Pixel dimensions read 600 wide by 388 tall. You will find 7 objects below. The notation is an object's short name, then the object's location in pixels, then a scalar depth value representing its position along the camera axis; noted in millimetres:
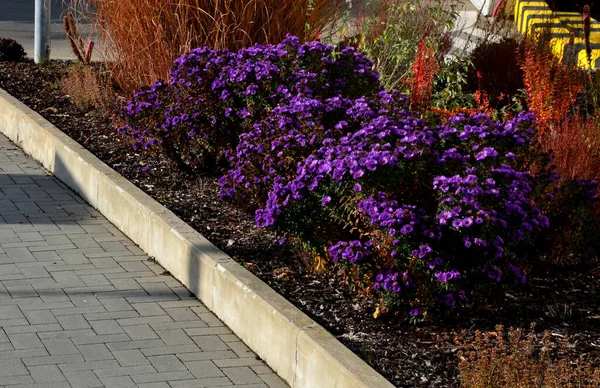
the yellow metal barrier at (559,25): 10275
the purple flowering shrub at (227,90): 7504
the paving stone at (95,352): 5359
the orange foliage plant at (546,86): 7659
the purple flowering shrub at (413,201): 5309
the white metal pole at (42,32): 12516
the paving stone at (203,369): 5227
